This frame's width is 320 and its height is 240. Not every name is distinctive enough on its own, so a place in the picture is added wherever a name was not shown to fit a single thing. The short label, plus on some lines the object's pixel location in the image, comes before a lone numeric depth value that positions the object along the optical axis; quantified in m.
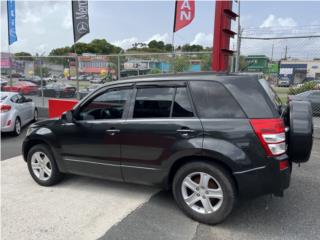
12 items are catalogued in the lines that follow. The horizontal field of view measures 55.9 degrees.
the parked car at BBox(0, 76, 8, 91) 15.16
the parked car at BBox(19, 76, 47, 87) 12.88
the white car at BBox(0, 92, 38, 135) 8.05
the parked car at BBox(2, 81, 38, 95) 13.10
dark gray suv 3.16
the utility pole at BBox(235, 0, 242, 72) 7.71
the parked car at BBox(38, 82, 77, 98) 12.05
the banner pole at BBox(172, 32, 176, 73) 9.88
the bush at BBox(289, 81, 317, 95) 10.40
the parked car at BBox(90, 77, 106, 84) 11.47
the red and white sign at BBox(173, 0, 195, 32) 8.54
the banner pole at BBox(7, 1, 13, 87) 13.99
